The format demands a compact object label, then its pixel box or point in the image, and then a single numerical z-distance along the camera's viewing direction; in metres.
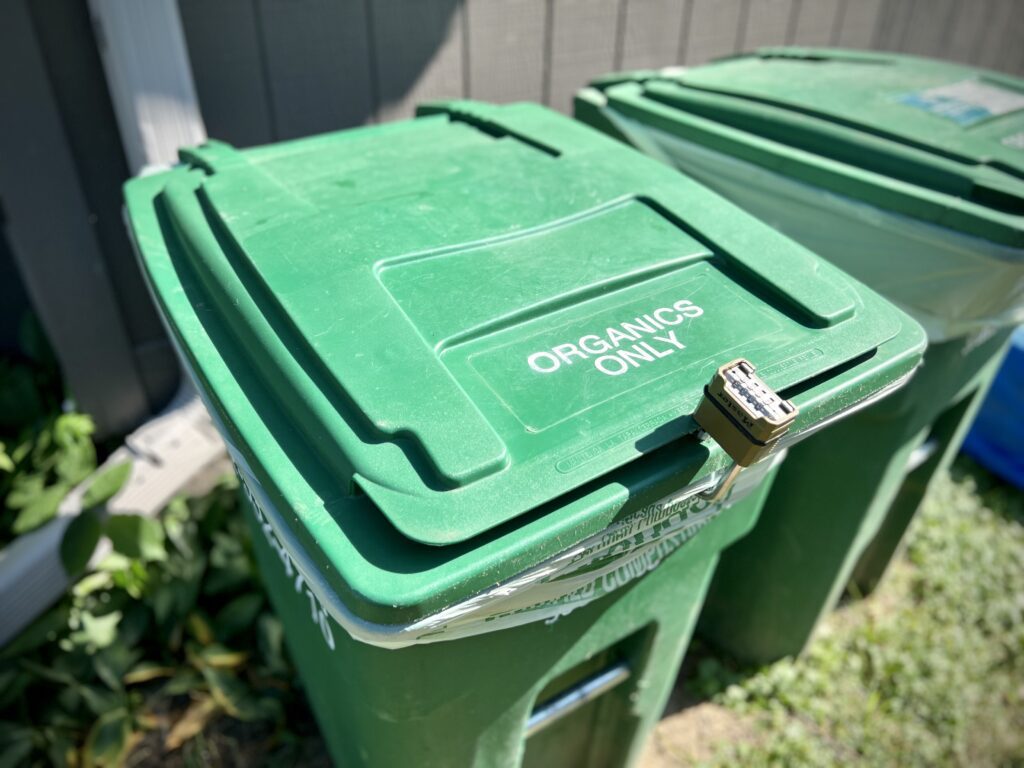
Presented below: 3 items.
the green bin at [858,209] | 1.33
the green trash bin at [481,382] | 0.79
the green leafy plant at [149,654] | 1.74
